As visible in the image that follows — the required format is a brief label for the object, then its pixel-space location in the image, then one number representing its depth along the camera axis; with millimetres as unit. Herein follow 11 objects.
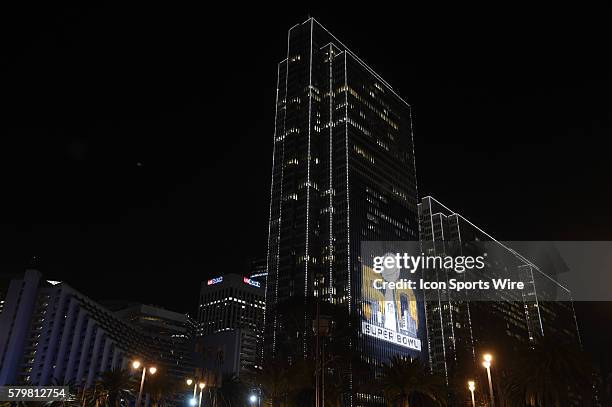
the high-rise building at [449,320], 165000
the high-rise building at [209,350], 78538
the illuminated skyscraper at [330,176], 142625
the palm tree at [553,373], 48156
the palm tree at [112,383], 77188
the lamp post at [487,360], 38678
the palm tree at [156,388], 85312
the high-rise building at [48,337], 140000
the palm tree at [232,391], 113562
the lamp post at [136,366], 44825
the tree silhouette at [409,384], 60125
